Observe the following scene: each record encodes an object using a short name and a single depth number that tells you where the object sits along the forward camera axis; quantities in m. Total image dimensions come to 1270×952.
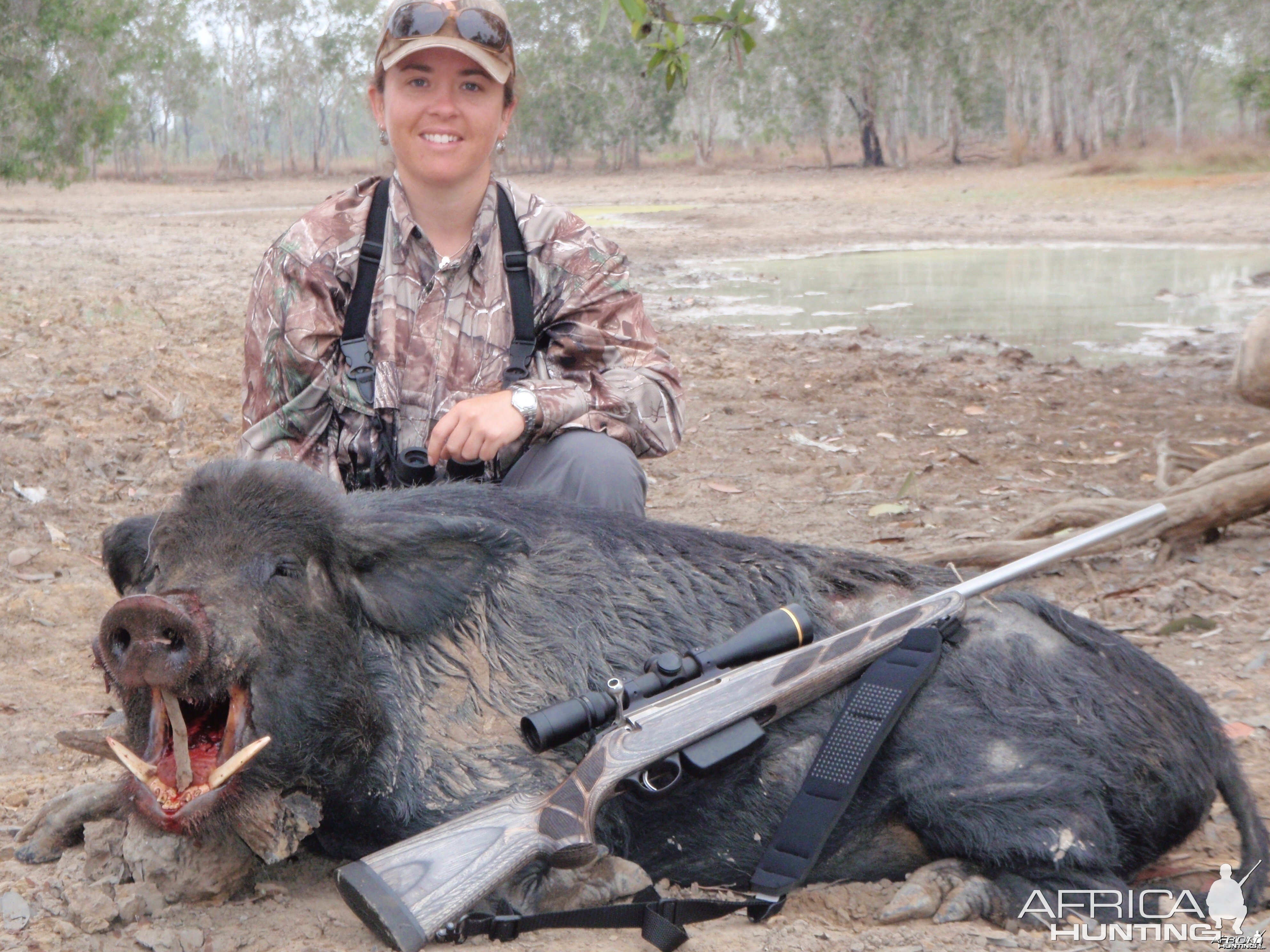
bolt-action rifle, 2.23
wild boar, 2.47
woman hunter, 3.56
